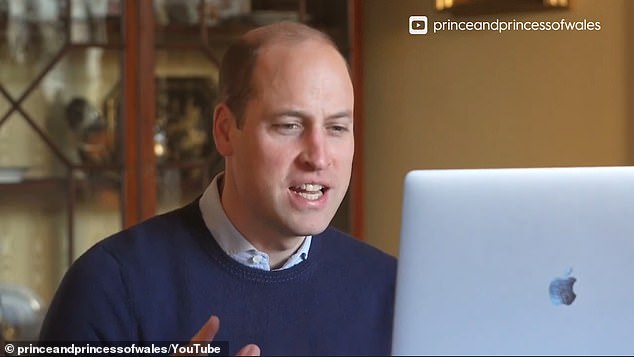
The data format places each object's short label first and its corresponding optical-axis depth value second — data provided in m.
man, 3.67
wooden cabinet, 4.68
